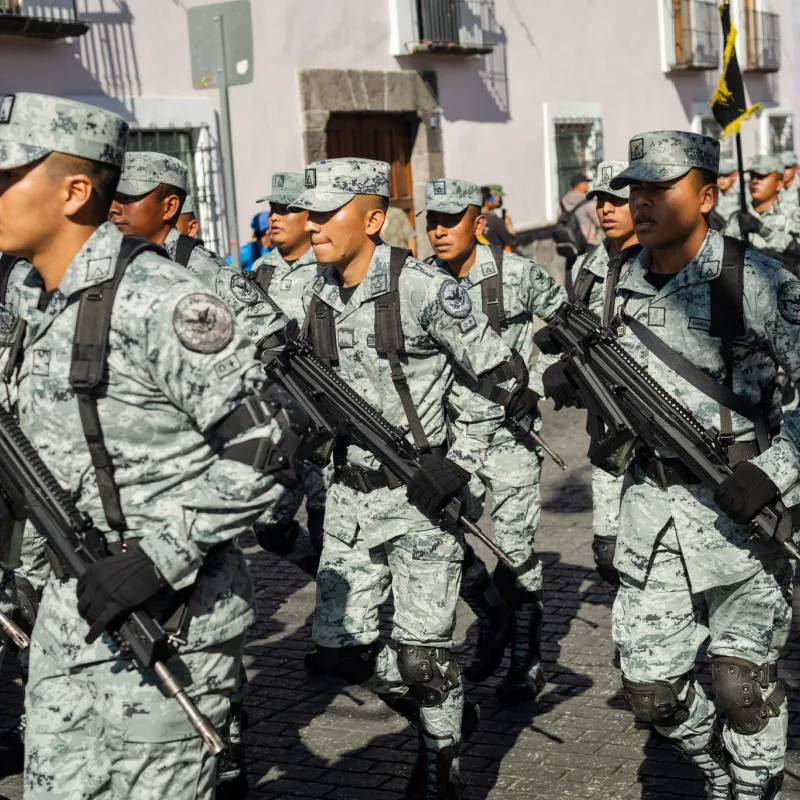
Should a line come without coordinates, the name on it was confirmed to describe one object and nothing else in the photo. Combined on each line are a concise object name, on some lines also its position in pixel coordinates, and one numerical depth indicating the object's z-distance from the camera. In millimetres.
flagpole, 12786
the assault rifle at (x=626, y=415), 4062
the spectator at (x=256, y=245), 11945
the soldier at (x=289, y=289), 6555
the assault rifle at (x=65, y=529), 2854
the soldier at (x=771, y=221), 12789
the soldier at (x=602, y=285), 6410
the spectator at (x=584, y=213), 16703
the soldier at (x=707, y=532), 4121
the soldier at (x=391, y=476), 4656
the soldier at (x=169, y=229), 5707
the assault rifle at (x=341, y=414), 4691
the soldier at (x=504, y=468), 5910
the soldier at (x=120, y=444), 2904
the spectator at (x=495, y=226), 14414
